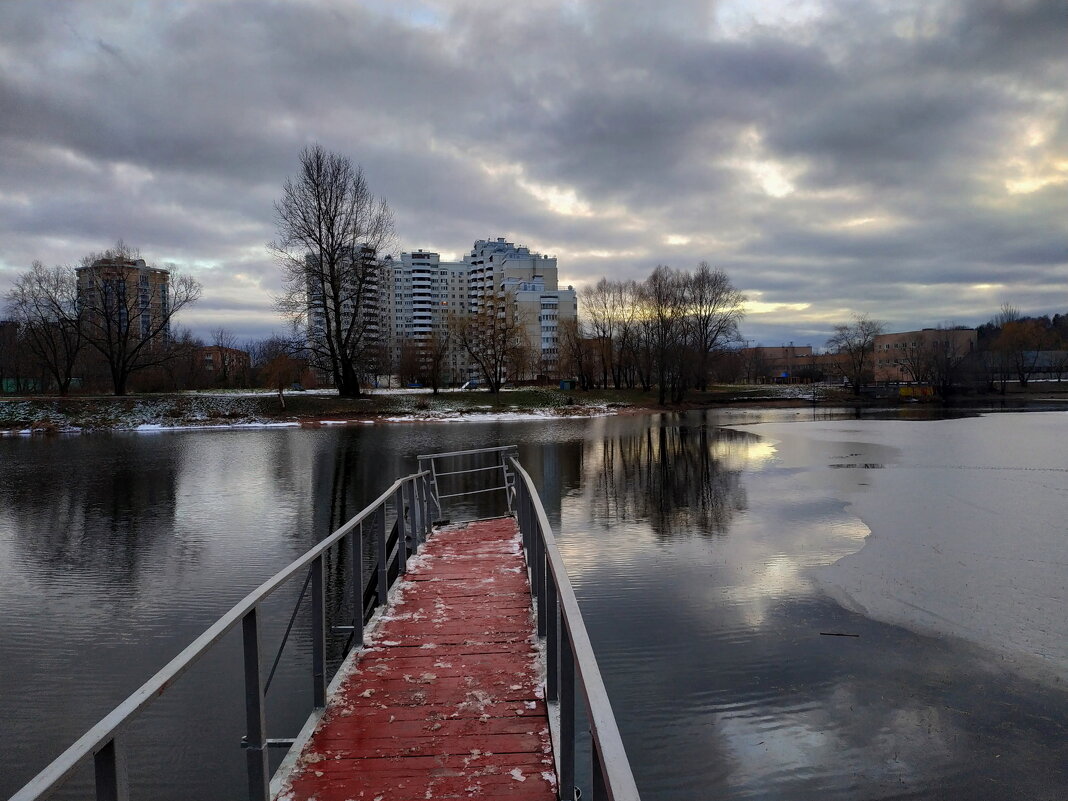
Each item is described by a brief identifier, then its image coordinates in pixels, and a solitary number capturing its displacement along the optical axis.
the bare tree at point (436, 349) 59.31
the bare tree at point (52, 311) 49.56
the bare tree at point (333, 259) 44.16
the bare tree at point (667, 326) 61.16
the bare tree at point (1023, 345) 95.94
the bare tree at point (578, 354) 71.00
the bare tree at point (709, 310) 72.25
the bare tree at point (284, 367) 43.31
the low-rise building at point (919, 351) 90.06
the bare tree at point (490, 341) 59.19
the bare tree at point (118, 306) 47.88
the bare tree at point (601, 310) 76.61
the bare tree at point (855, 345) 85.00
